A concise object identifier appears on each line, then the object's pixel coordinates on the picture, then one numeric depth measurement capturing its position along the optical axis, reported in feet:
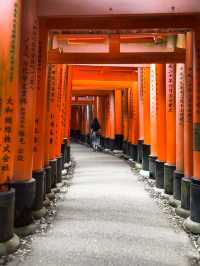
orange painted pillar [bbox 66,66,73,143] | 39.12
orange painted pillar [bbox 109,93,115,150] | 65.31
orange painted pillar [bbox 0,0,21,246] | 13.48
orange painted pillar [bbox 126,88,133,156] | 51.92
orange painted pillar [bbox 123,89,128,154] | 56.64
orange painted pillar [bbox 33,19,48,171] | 19.17
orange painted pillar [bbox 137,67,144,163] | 38.57
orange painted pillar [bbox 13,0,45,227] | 16.02
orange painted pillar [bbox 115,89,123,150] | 62.44
